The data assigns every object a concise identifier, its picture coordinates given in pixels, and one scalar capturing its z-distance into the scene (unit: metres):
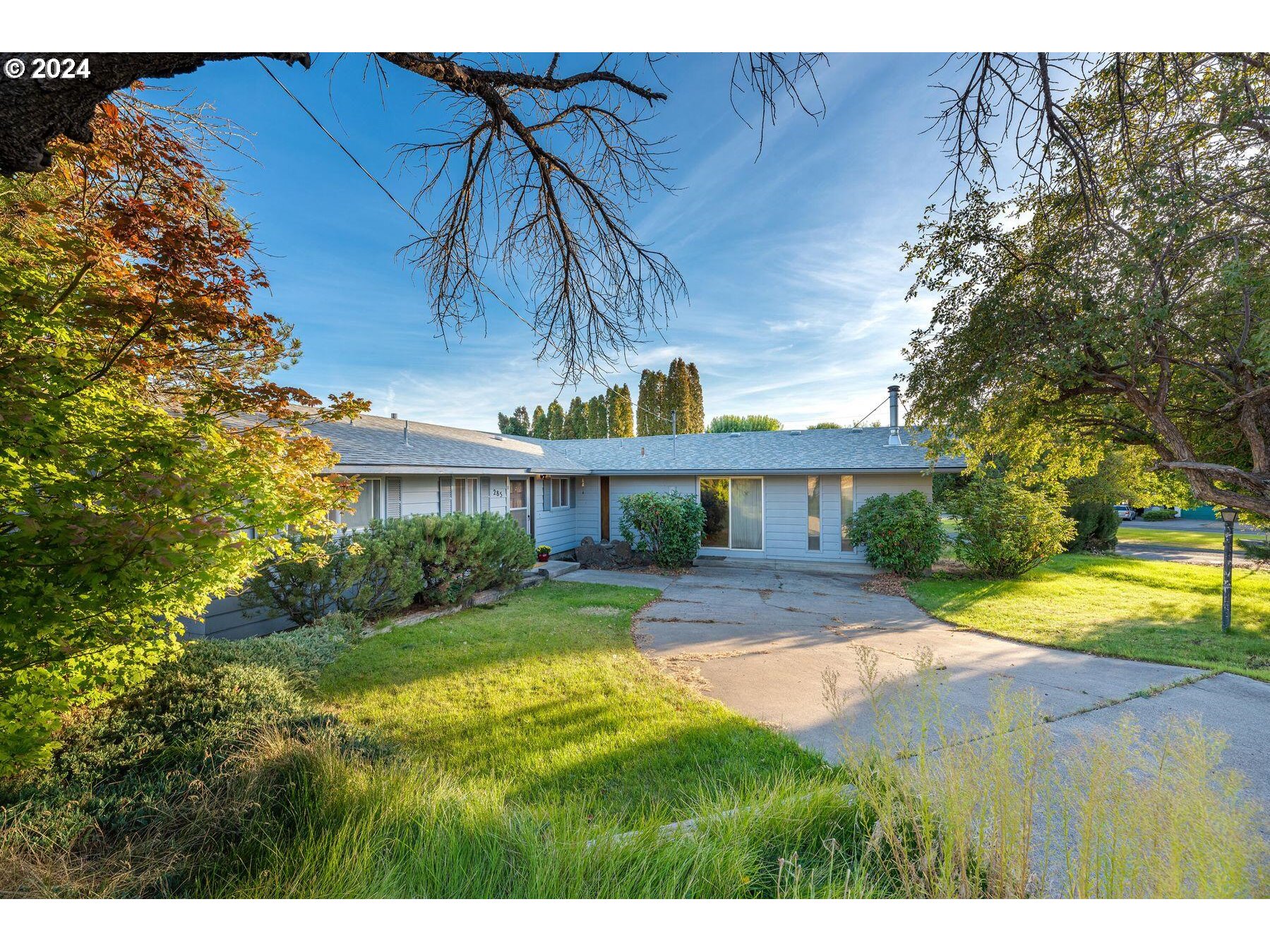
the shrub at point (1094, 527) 14.30
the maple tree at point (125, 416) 1.97
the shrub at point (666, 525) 11.60
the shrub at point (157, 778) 1.83
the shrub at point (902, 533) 10.21
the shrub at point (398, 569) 5.79
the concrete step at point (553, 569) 10.66
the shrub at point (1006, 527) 9.86
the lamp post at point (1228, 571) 6.57
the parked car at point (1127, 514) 25.56
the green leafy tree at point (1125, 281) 2.95
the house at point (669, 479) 9.42
